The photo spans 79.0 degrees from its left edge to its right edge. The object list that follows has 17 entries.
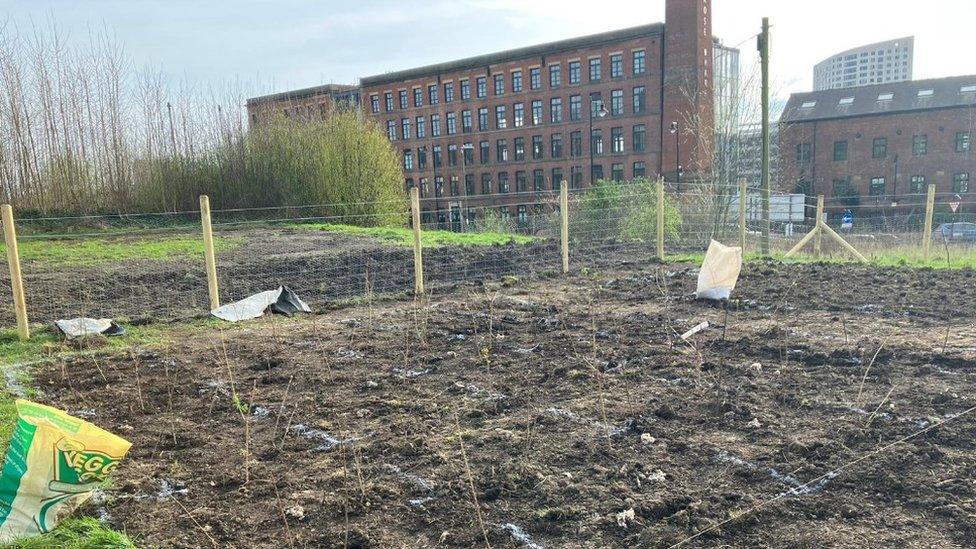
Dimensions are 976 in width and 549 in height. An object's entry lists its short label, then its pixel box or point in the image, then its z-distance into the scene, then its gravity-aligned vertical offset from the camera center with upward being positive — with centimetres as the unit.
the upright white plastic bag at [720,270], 710 -91
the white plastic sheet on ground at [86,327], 602 -110
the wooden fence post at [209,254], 689 -45
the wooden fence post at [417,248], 809 -56
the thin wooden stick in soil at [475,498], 234 -128
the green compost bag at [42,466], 243 -101
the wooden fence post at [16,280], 589 -56
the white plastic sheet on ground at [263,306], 706 -113
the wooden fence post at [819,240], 1161 -100
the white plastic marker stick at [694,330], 541 -125
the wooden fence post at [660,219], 1084 -41
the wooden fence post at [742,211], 1131 -34
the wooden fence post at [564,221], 995 -34
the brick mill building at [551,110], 4109 +742
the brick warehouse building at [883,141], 4041 +334
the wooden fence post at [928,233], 1090 -90
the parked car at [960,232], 1709 -150
